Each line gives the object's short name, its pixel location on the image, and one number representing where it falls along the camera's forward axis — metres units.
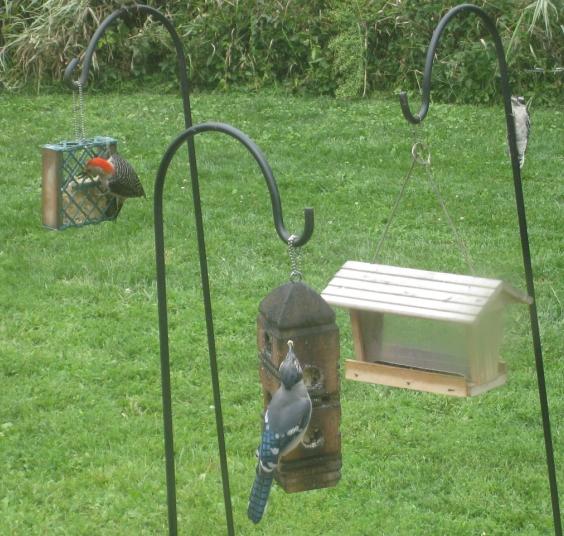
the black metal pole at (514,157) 5.16
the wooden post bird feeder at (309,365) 4.61
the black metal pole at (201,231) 4.40
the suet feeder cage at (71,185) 6.50
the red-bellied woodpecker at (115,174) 6.56
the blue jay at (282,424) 4.27
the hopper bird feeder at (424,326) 5.48
